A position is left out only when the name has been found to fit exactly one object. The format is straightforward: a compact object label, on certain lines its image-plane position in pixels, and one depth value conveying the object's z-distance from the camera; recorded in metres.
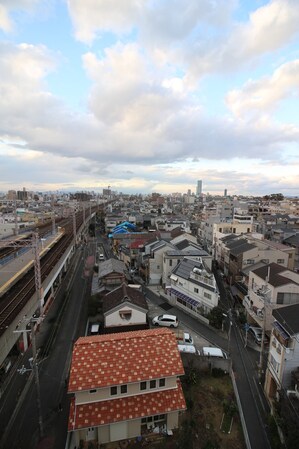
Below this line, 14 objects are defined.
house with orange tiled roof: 12.91
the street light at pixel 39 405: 13.46
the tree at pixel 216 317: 24.66
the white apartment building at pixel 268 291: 22.95
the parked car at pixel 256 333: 23.27
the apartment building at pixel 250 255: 33.81
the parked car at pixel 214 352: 20.52
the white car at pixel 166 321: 25.19
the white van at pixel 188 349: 20.12
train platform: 26.71
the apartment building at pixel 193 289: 26.78
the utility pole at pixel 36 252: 16.27
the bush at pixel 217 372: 18.83
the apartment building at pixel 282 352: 14.88
